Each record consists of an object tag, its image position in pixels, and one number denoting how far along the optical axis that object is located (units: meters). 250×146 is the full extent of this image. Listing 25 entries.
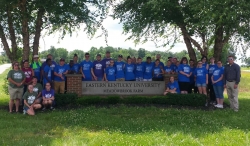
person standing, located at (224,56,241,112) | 10.84
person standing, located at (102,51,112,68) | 12.20
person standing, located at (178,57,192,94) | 11.80
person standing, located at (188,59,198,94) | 12.12
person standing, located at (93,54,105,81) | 12.08
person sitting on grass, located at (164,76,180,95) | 11.93
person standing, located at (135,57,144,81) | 12.35
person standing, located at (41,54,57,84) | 11.41
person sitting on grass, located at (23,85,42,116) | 10.23
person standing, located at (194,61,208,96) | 11.50
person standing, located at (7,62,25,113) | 10.64
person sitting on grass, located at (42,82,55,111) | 10.64
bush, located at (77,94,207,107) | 11.52
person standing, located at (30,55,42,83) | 11.44
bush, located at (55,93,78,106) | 11.20
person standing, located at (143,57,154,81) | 12.31
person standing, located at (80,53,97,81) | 12.05
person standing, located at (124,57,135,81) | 12.20
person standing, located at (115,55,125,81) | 12.15
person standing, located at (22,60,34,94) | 11.02
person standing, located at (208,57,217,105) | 11.79
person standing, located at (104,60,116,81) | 12.05
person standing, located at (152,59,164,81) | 12.46
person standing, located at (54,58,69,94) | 11.54
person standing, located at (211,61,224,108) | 11.36
